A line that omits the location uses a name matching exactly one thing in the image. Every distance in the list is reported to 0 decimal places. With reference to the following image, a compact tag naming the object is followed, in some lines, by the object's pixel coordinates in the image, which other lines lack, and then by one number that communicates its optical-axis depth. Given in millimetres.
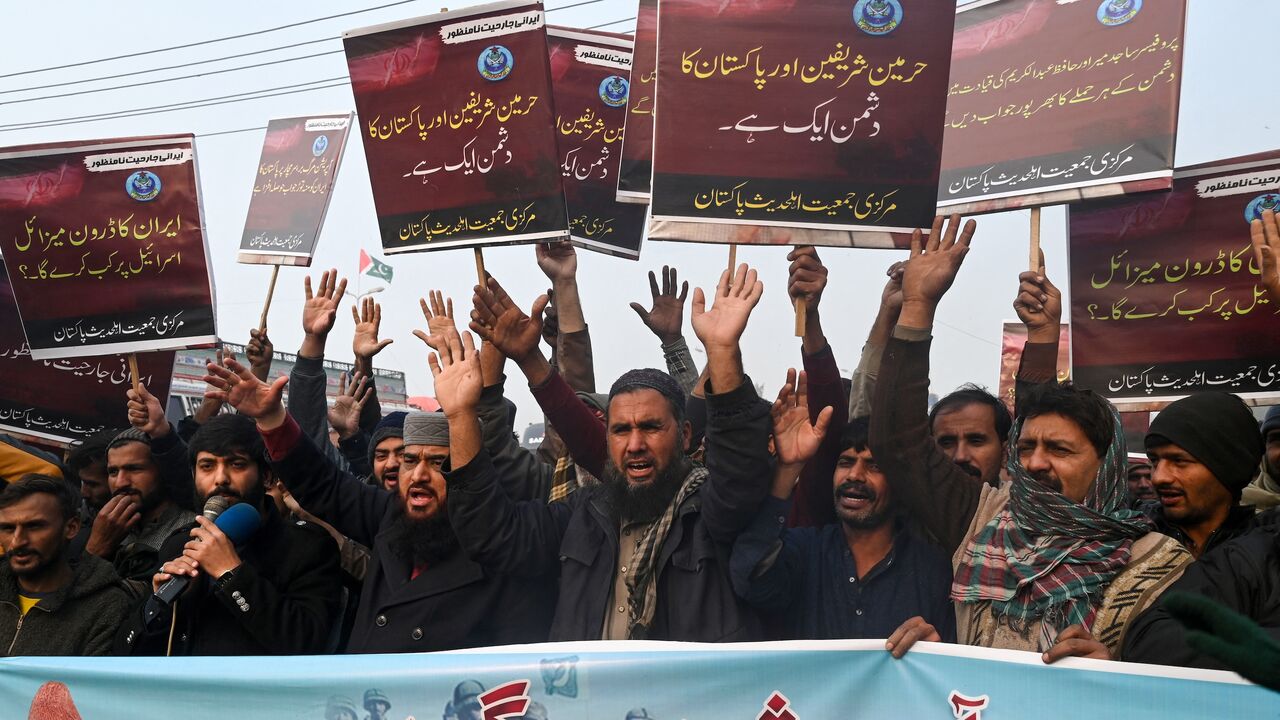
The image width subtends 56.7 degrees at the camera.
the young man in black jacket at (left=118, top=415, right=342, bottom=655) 3768
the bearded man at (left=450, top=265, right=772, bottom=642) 3432
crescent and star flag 13867
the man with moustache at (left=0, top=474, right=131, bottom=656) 4215
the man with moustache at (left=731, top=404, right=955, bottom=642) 3467
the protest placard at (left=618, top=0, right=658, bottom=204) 5062
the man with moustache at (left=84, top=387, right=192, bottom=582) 4895
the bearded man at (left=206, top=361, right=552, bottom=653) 3873
